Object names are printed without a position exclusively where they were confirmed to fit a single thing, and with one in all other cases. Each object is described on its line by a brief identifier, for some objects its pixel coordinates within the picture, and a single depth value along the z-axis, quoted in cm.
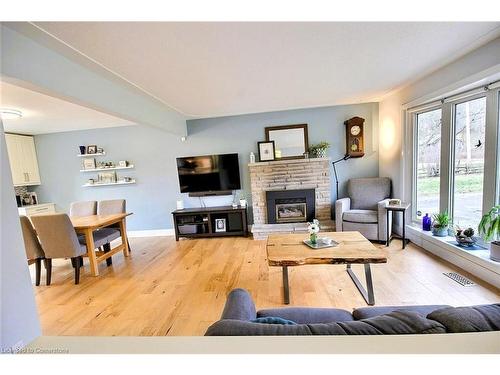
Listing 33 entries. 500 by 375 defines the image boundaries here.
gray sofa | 78
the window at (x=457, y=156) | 223
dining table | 277
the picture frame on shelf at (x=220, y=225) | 420
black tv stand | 411
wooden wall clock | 391
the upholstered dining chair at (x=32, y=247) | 262
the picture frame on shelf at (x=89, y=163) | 446
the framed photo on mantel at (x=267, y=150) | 412
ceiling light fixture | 265
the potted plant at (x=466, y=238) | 248
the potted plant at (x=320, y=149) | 398
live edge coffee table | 192
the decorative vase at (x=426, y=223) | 306
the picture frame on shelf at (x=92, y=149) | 442
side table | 308
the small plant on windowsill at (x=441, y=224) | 280
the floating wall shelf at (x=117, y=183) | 446
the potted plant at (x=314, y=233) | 227
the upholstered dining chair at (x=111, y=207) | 363
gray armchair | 331
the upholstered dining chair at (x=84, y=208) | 368
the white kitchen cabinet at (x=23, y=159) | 417
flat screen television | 422
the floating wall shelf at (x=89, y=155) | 443
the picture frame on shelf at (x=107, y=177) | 449
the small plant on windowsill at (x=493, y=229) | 196
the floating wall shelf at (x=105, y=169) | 440
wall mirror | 410
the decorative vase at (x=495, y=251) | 209
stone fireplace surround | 399
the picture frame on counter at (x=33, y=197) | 458
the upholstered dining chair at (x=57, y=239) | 256
